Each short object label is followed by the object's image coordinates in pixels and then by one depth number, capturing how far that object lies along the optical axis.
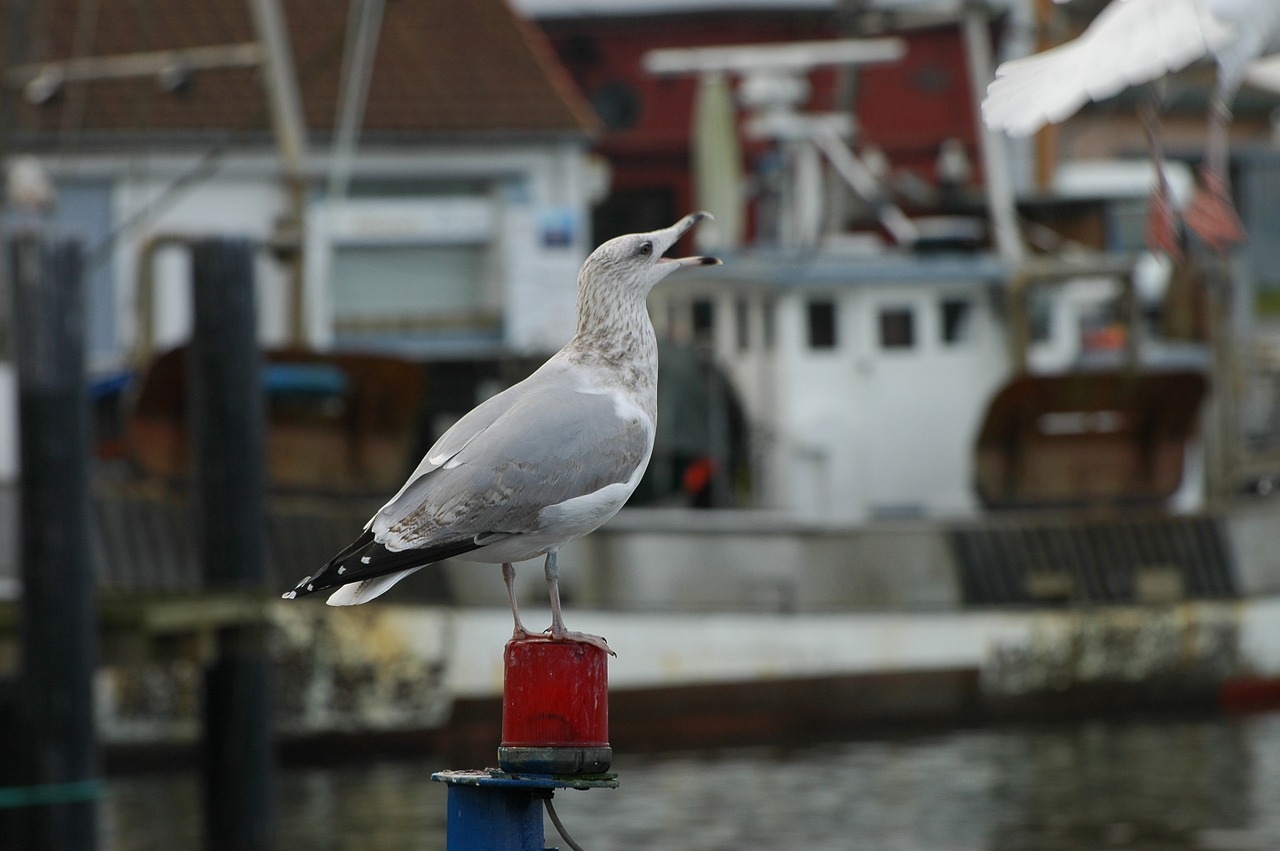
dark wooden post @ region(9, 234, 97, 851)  20.02
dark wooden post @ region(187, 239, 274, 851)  23.78
